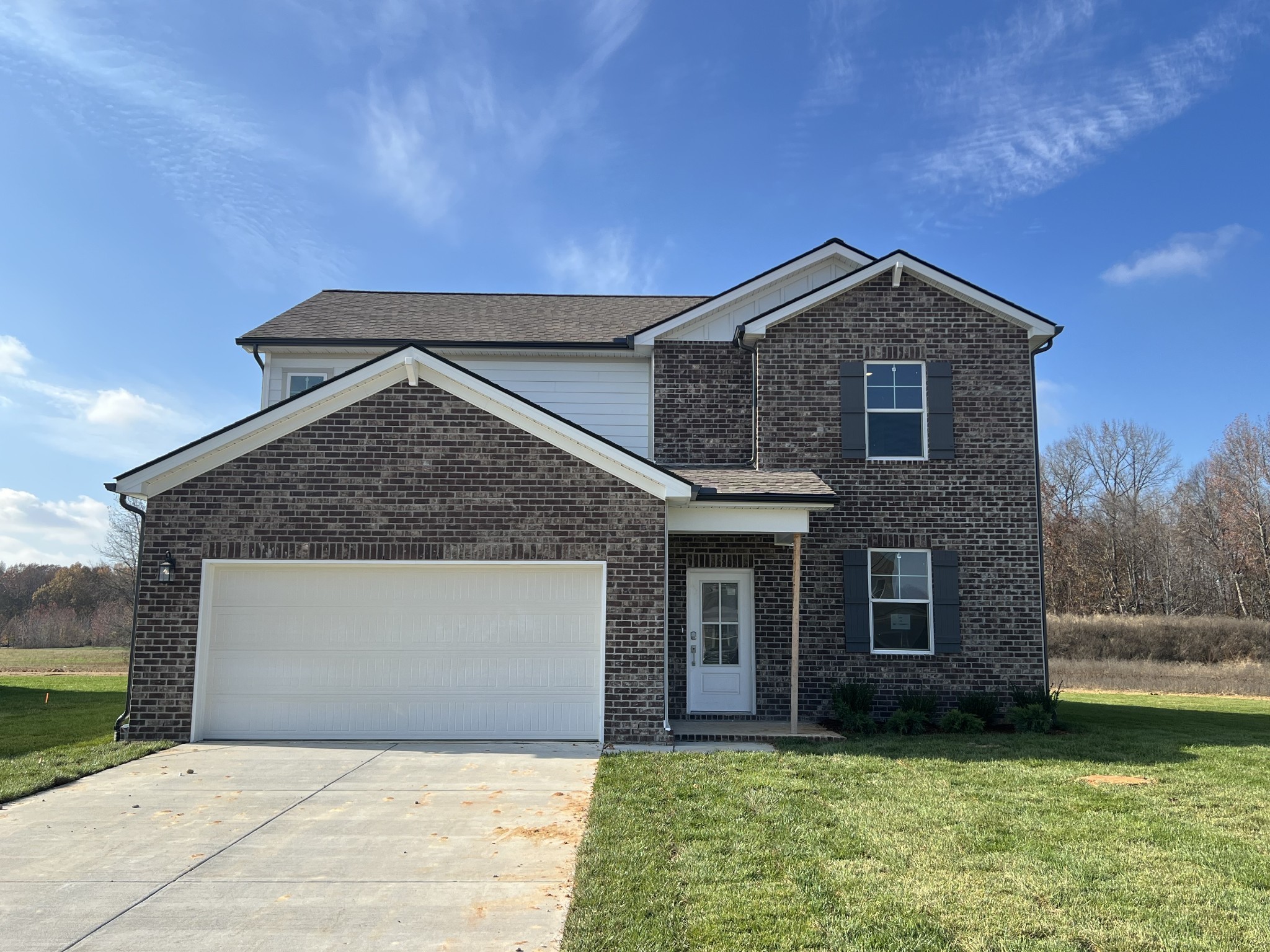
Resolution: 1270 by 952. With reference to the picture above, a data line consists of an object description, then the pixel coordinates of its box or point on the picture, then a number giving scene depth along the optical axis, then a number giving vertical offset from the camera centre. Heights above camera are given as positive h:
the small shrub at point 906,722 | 11.55 -1.56
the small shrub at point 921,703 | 12.05 -1.38
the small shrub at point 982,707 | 12.02 -1.40
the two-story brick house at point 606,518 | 10.62 +1.10
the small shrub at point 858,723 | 11.33 -1.56
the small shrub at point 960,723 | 11.56 -1.57
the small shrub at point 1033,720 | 11.68 -1.54
